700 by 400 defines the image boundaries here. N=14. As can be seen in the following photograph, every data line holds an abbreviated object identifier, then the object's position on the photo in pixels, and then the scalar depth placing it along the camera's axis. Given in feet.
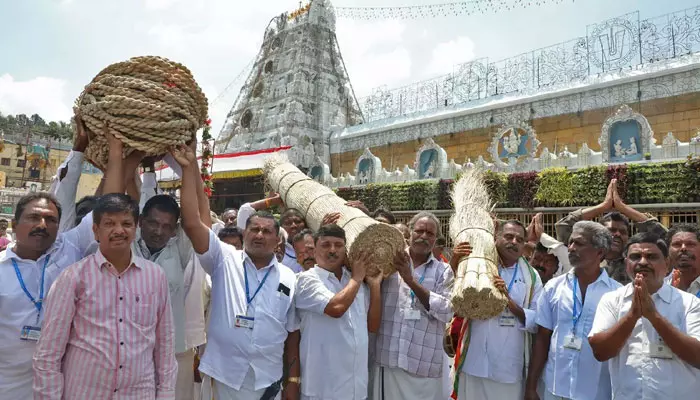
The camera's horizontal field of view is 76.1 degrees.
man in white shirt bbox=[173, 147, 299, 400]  8.36
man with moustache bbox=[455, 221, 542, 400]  10.20
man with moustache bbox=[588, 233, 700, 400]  7.43
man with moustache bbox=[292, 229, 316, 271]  12.82
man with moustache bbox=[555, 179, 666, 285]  11.90
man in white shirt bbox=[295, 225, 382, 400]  9.10
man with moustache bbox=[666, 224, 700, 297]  10.03
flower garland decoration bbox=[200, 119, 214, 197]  11.39
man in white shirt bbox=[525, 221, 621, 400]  9.02
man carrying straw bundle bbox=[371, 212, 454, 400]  10.55
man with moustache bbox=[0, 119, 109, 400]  7.11
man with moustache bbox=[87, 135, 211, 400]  8.71
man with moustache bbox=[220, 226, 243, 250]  14.40
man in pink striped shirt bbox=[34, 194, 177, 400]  6.47
